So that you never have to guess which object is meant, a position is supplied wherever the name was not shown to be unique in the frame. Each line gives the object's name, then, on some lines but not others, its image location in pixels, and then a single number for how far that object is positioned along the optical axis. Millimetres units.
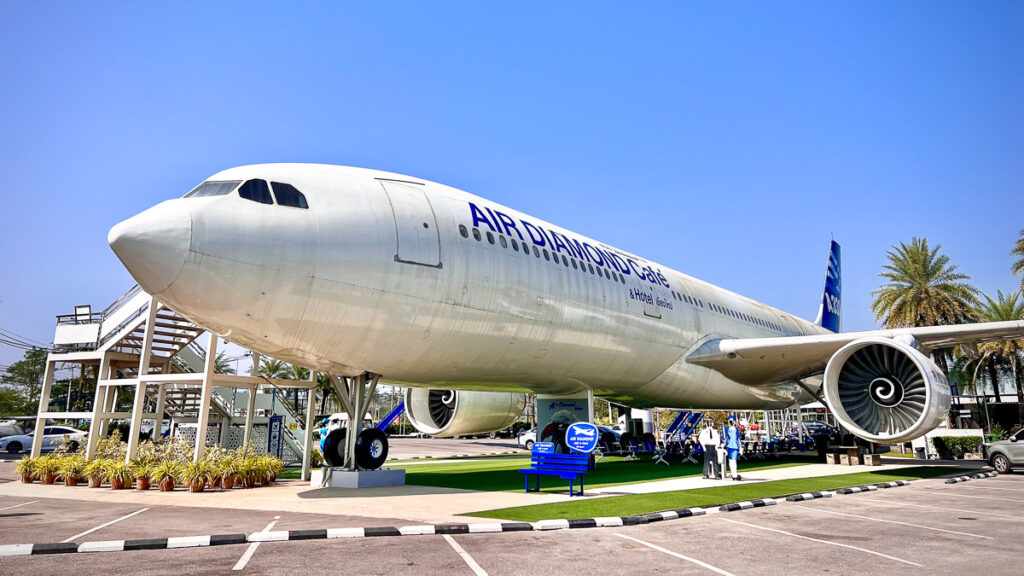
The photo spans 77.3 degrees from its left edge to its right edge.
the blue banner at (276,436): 19922
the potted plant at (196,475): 11680
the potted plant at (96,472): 12969
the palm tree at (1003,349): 36000
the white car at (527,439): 33875
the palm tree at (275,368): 54325
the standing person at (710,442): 13572
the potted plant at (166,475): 11980
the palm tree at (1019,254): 34000
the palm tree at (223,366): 64838
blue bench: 10219
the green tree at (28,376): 66750
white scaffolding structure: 14039
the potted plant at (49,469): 13930
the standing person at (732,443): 13914
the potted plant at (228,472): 12328
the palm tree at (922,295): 35344
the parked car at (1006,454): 16609
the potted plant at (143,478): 12242
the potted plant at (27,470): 14258
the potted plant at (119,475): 12562
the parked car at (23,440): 31750
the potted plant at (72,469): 13461
